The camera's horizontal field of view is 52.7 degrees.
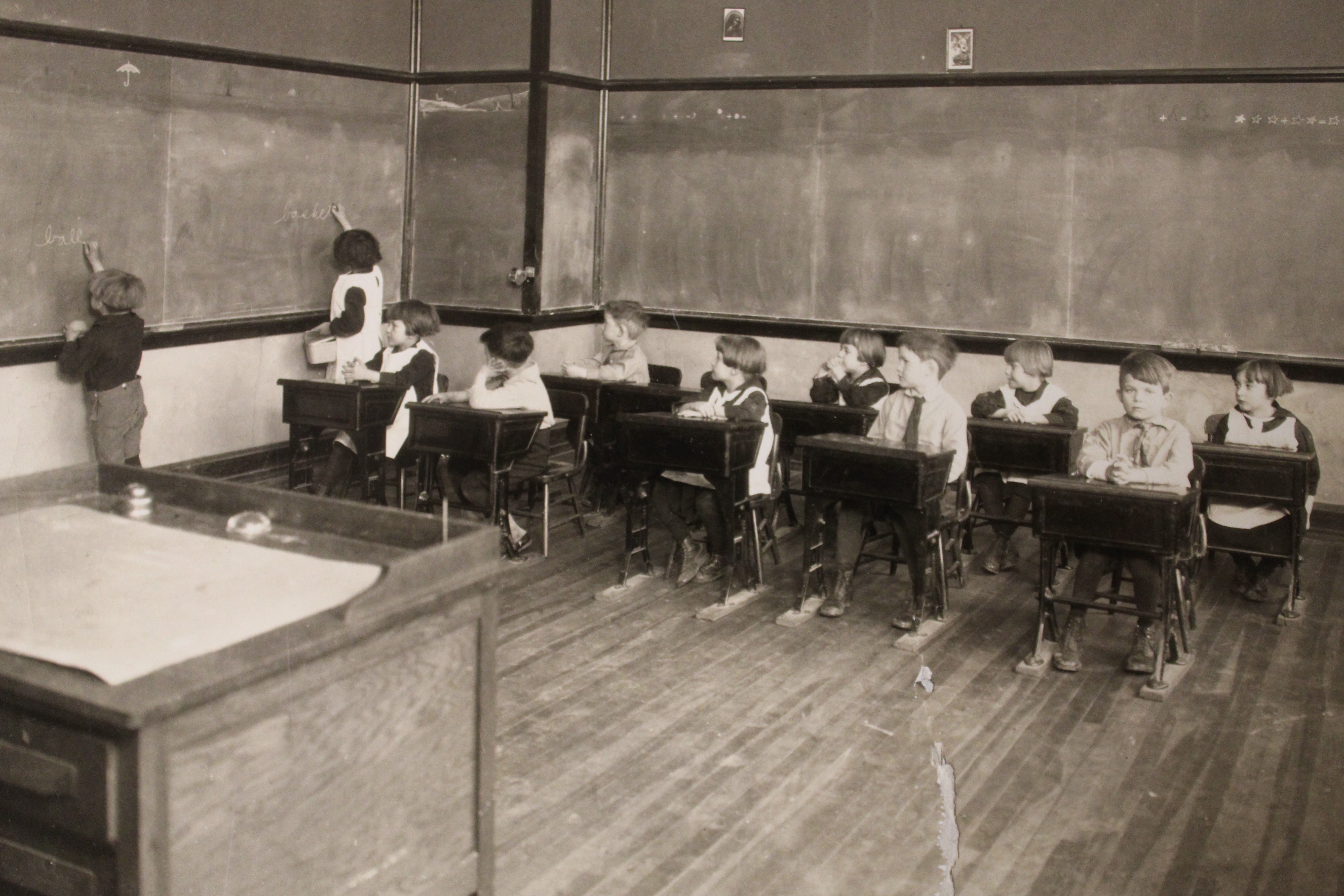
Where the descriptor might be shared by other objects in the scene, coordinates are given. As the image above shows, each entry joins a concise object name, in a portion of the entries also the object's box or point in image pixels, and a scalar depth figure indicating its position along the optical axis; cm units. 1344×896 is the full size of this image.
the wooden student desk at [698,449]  523
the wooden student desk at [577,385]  650
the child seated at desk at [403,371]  628
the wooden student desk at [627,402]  636
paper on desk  183
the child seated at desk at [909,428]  520
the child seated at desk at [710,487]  546
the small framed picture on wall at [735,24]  797
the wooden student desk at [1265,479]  505
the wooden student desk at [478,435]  549
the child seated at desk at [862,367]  627
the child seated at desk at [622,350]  677
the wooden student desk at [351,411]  613
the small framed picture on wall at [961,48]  736
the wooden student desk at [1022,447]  552
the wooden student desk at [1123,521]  437
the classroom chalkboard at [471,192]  788
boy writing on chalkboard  577
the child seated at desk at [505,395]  591
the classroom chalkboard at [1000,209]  674
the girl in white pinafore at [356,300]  678
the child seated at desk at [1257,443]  528
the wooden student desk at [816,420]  597
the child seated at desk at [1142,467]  457
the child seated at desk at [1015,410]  591
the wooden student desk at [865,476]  483
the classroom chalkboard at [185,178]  575
